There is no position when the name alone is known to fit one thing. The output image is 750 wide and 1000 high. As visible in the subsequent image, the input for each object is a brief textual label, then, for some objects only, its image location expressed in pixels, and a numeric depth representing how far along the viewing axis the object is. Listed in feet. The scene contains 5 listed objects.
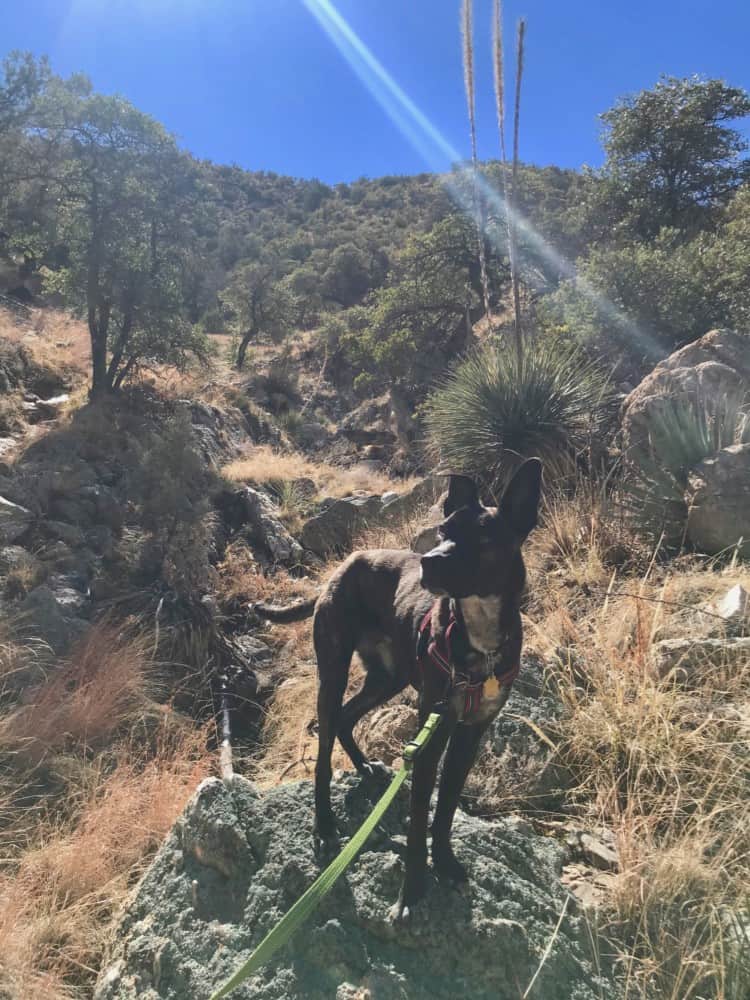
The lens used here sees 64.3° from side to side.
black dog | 6.50
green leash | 5.41
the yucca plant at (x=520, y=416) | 22.35
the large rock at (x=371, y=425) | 56.39
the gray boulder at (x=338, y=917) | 7.11
